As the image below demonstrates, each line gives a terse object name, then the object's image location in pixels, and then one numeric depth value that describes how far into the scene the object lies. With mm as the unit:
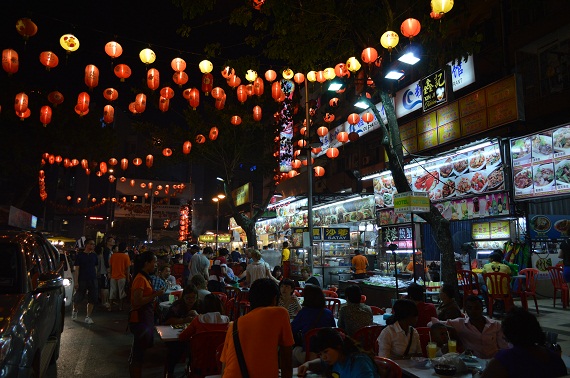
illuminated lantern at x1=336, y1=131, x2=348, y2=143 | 21141
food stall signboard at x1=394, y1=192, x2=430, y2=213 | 8523
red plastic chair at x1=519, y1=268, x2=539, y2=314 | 10740
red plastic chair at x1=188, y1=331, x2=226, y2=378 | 4833
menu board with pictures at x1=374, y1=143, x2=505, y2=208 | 13820
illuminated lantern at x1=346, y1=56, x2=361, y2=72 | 12008
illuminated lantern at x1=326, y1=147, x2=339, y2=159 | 20562
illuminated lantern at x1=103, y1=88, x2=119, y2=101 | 15253
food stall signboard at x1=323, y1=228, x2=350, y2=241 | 17844
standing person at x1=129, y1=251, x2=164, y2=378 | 5762
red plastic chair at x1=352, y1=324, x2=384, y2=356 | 5641
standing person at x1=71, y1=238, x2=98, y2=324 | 11867
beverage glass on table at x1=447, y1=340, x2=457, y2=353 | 4766
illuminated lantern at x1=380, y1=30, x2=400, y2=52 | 10086
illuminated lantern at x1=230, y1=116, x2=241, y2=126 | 20427
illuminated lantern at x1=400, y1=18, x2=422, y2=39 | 10125
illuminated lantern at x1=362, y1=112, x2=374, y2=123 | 19409
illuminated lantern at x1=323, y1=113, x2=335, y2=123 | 21164
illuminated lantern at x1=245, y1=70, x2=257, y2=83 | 13237
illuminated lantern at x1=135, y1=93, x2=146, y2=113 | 16234
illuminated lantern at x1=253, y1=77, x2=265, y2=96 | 15228
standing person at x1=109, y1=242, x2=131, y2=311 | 13359
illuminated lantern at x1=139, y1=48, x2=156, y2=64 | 12344
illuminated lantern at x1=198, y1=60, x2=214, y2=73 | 13328
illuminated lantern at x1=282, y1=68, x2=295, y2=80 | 13970
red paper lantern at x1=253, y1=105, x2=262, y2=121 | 19298
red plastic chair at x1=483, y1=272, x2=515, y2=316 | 10383
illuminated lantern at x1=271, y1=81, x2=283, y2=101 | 16047
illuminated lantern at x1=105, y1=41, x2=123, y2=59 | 11891
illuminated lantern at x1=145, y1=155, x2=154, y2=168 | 25203
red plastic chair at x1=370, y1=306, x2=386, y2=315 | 8180
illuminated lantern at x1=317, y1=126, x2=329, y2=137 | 19391
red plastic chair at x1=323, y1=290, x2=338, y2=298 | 10312
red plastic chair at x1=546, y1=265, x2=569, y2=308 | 11781
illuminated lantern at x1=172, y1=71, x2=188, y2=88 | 13547
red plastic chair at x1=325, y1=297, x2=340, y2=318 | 9217
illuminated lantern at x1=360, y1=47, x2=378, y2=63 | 10891
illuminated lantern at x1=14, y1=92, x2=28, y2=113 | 14992
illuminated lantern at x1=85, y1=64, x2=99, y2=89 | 12492
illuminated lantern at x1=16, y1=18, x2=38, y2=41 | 10555
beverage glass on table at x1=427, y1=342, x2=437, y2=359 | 4645
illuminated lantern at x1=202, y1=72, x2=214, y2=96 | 15084
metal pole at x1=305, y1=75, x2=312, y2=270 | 15116
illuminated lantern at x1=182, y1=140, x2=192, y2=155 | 22609
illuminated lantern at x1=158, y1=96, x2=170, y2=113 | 16023
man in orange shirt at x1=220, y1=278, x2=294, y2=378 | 3205
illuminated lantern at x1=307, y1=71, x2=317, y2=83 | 14552
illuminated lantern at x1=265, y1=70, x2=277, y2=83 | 15344
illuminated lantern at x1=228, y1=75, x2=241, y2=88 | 14848
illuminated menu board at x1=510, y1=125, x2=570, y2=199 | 11844
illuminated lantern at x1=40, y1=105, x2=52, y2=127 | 16719
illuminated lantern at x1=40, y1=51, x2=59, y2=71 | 11922
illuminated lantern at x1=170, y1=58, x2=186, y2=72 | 13234
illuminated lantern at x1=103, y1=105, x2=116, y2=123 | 16544
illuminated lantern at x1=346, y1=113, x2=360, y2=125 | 18838
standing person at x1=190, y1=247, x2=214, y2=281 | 13367
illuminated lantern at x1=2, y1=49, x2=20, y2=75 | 11625
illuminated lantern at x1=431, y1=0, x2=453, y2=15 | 8836
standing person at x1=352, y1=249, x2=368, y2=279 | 15875
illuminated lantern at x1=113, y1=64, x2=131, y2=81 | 12844
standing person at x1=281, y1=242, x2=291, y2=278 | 18234
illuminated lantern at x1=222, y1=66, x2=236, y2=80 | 13457
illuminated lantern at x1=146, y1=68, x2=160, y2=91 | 13500
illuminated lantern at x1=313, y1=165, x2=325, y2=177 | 22078
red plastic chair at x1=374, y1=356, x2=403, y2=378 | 3842
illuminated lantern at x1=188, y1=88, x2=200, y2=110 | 15500
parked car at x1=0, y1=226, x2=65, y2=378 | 3789
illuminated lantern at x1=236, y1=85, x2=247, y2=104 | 15295
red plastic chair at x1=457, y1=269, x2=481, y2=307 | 11312
